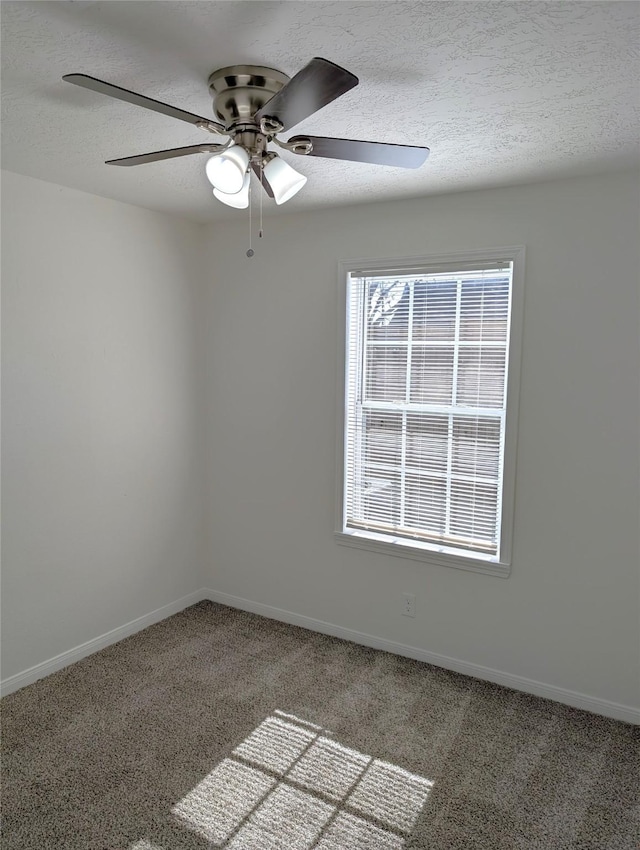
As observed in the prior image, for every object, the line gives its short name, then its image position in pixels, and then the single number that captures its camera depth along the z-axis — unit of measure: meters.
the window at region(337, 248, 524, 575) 2.86
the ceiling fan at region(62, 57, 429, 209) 1.48
